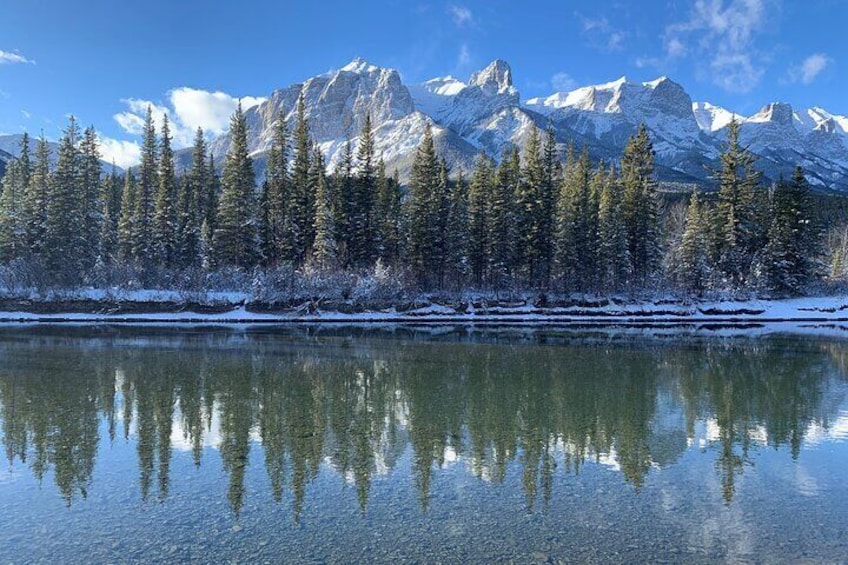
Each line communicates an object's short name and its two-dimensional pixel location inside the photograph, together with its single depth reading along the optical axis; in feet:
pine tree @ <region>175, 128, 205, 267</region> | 198.90
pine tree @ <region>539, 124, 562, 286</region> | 206.95
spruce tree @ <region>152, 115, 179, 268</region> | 193.77
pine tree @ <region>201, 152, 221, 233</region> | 212.23
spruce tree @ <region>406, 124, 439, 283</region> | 197.26
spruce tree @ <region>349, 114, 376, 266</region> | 200.95
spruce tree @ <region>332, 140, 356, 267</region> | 200.02
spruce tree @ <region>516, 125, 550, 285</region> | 204.74
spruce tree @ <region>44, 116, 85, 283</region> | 174.91
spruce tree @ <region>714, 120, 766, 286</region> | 204.85
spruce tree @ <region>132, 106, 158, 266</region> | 195.19
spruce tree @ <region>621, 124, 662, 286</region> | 211.41
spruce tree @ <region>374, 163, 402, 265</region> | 205.87
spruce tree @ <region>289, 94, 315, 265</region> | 198.18
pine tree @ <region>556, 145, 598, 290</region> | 199.00
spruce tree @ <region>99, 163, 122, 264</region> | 203.81
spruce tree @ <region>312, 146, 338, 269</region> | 181.88
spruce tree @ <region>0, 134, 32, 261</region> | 188.34
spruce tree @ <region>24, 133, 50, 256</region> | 185.96
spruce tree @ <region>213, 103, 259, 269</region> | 191.11
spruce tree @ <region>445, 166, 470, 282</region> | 201.36
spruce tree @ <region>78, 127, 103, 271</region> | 195.00
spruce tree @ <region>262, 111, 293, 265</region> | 197.06
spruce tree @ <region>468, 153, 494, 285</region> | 203.41
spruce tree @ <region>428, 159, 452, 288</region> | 199.82
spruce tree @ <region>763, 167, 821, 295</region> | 200.64
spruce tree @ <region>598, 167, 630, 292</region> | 201.05
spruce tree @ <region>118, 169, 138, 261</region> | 198.08
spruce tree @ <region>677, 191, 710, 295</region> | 194.80
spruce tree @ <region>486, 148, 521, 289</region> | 200.54
